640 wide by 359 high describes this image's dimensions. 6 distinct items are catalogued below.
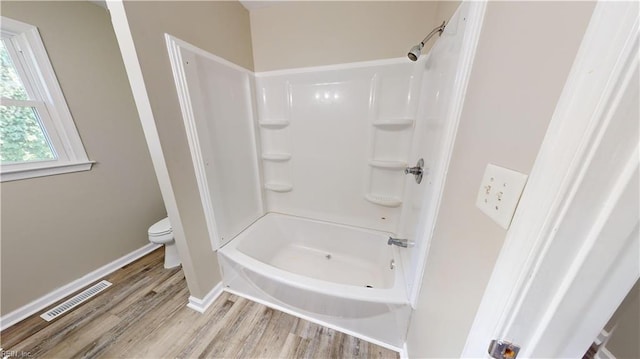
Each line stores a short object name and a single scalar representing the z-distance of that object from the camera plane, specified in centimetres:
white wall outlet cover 38
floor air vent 132
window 119
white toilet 162
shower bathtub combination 105
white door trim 23
